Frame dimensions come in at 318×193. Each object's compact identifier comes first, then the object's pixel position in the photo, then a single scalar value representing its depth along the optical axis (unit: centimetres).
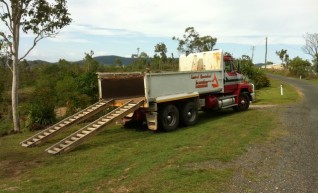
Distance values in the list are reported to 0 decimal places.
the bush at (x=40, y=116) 1136
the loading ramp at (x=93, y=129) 760
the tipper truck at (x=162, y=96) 864
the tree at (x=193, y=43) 4806
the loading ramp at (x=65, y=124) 848
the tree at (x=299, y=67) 4739
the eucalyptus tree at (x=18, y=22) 1076
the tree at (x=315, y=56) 5366
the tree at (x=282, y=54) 7606
